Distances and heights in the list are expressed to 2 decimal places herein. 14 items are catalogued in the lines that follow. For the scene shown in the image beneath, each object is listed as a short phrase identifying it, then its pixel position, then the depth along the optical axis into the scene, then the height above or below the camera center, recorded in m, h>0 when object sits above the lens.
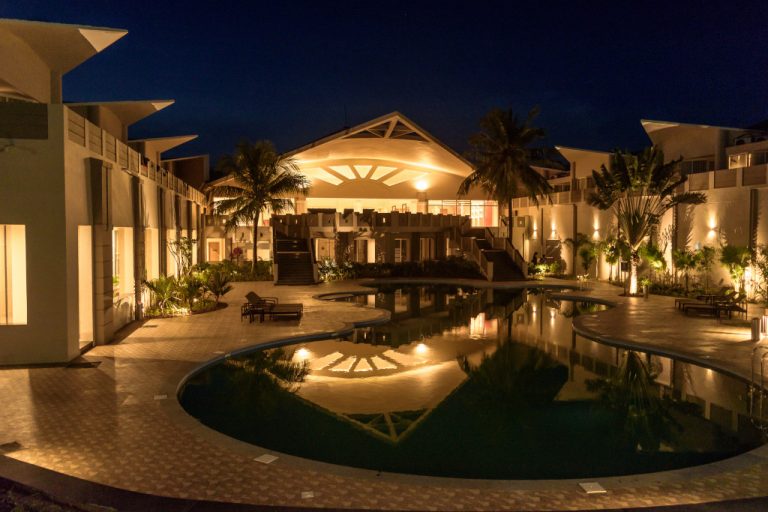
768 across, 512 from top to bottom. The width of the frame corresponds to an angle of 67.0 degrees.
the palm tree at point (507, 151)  36.14 +5.47
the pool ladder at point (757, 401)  9.38 -2.96
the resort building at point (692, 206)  23.73 +1.83
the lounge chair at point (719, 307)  19.53 -2.34
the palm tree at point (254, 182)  33.97 +3.36
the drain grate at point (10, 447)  7.49 -2.73
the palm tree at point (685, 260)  25.14 -0.97
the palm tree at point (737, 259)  22.56 -0.82
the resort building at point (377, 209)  36.34 +2.40
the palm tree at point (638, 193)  26.47 +2.14
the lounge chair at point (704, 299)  20.61 -2.24
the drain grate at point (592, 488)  6.47 -2.82
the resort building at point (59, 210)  12.27 +0.68
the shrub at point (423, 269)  36.00 -1.94
